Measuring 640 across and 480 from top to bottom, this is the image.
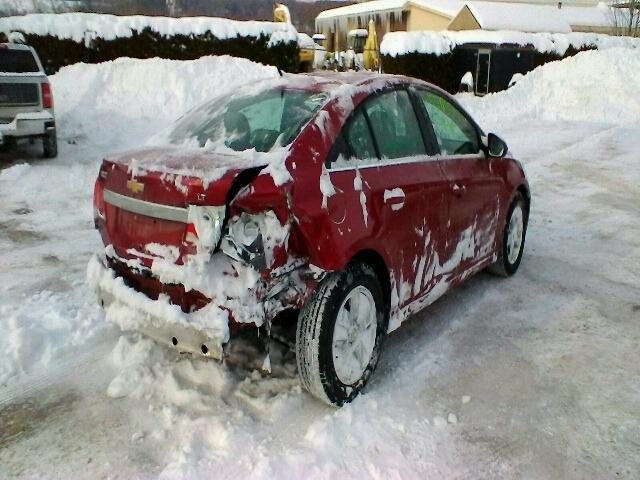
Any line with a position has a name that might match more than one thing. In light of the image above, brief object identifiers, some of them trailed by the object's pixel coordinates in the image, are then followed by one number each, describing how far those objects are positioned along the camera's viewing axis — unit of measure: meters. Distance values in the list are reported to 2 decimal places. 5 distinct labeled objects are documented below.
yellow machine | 22.99
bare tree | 31.96
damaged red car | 2.98
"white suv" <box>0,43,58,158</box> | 9.62
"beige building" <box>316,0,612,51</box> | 34.09
